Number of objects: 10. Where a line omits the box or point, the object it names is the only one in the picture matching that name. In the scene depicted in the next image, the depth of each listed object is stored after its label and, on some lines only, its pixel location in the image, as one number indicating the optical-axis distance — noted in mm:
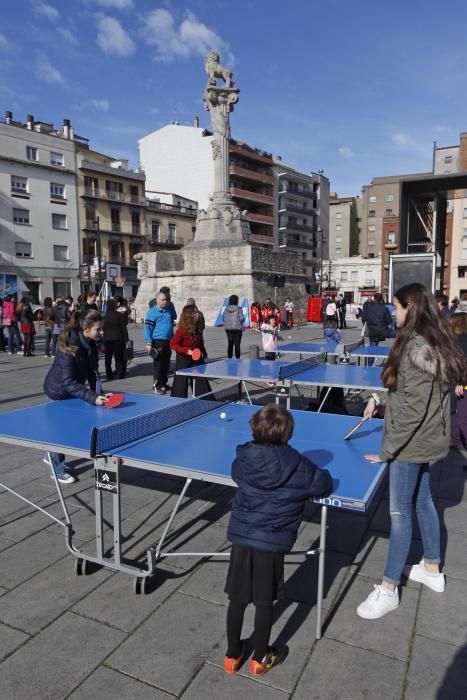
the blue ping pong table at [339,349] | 8359
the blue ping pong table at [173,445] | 2682
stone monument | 26484
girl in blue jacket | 4414
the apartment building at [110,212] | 47781
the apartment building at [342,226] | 79719
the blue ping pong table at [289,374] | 5602
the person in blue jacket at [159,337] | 9048
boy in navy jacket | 2289
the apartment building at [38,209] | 42312
